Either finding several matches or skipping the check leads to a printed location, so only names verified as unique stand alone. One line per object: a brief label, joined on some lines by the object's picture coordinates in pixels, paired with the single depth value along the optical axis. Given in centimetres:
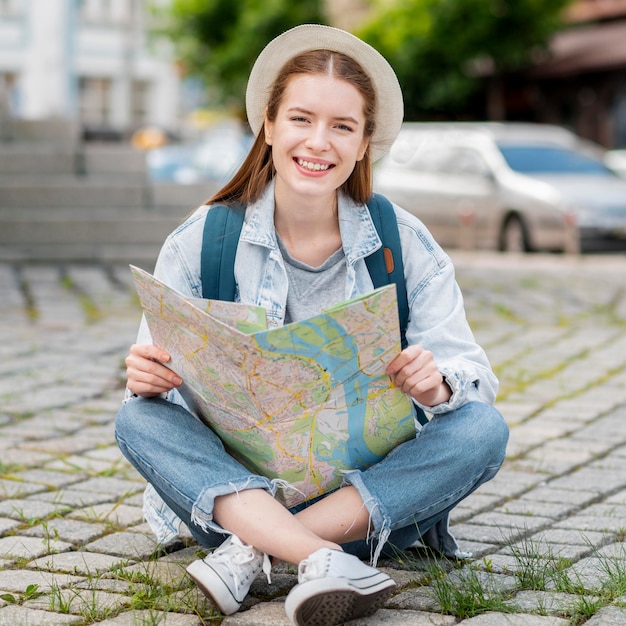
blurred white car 1293
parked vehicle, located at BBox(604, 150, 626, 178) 1767
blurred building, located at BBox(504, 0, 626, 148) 2345
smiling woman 286
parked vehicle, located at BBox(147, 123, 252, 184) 1927
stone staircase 1028
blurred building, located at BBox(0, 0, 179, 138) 3916
